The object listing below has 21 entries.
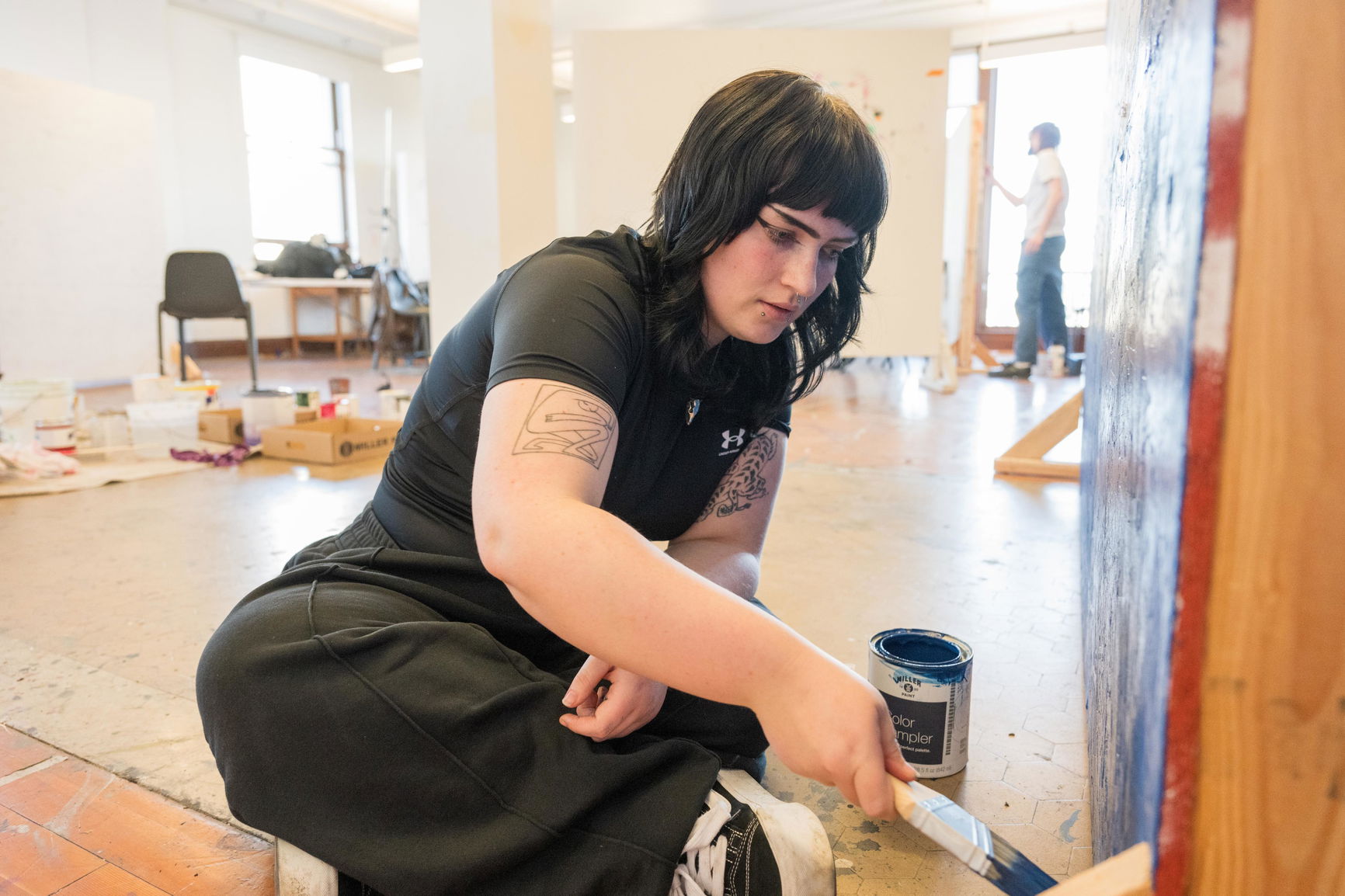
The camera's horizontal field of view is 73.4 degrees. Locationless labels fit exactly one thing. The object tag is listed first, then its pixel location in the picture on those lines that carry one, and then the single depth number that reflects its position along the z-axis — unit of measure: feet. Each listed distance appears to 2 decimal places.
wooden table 24.22
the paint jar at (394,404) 11.11
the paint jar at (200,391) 11.02
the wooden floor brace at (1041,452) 8.53
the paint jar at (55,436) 8.92
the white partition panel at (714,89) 13.32
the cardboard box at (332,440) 9.13
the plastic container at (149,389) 10.60
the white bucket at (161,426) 9.73
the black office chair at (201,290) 13.44
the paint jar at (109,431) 9.70
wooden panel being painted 1.05
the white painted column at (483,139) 10.43
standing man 16.62
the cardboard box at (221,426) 10.10
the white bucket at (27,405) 9.14
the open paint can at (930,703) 3.23
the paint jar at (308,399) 10.77
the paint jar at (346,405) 10.46
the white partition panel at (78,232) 14.69
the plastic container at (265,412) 10.05
